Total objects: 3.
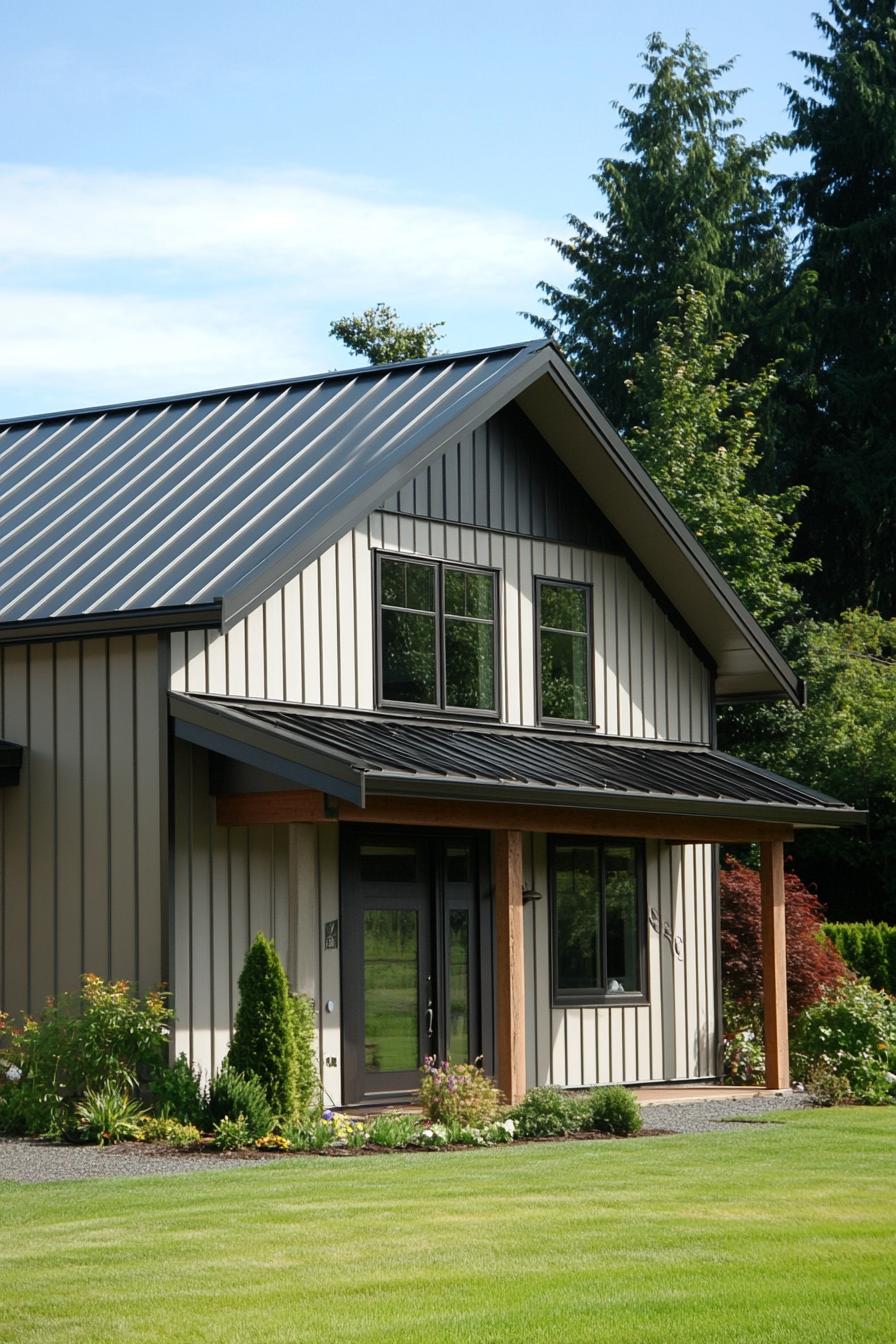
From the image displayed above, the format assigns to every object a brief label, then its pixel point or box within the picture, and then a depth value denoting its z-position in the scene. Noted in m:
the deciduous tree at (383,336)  43.22
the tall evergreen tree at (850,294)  47.12
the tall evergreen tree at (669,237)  46.72
